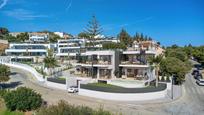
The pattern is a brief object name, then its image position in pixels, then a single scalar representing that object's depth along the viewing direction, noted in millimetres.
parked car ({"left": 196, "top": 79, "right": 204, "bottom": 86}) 29684
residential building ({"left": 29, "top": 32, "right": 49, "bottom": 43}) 71067
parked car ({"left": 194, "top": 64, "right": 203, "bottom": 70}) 46723
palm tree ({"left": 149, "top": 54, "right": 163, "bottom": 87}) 24699
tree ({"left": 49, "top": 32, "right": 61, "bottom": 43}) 69997
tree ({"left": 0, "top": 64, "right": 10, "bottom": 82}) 24245
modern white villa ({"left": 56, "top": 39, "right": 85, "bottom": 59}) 53683
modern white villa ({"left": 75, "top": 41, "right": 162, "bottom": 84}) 25792
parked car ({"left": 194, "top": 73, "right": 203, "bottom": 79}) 34559
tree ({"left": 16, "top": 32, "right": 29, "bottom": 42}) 74736
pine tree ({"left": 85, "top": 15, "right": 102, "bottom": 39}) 45898
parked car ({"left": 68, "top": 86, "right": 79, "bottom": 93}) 23653
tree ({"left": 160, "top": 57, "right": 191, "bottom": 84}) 29024
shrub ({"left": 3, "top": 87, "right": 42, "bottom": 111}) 16780
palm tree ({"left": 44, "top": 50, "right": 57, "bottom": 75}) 32951
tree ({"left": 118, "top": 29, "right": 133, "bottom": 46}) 55260
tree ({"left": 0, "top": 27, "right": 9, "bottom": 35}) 83997
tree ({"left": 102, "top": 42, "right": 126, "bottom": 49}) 42520
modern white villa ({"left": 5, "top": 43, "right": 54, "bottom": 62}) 53344
